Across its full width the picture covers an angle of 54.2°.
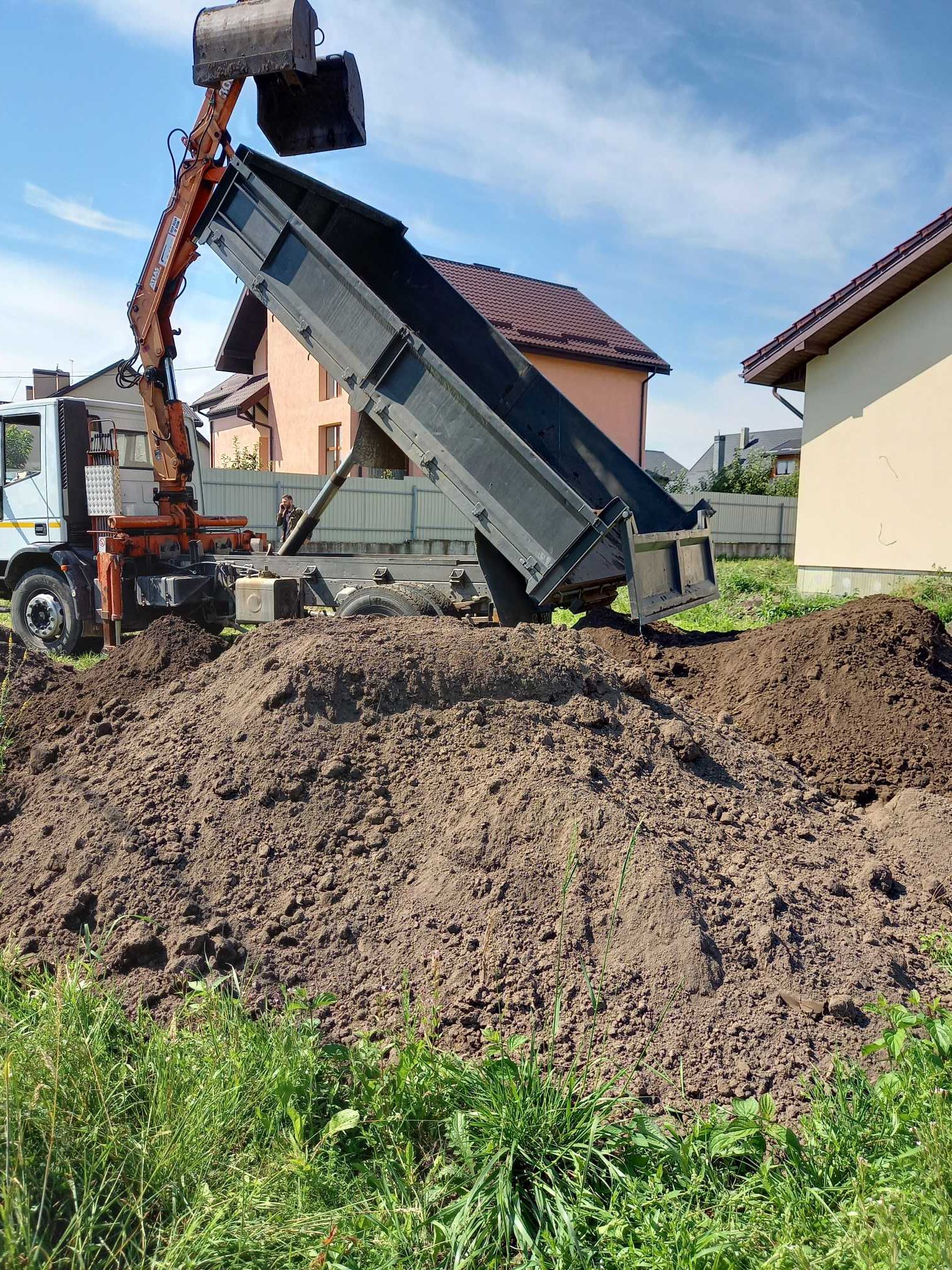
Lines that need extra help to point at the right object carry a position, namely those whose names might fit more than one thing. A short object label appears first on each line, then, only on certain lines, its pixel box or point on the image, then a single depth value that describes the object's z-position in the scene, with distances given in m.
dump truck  6.75
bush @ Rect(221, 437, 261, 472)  28.33
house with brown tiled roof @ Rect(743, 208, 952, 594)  12.55
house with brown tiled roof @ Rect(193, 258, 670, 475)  24.67
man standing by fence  17.42
